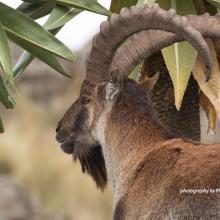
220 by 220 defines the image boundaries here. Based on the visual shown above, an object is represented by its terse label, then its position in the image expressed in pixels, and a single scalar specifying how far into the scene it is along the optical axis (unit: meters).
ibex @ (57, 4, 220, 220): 11.74
